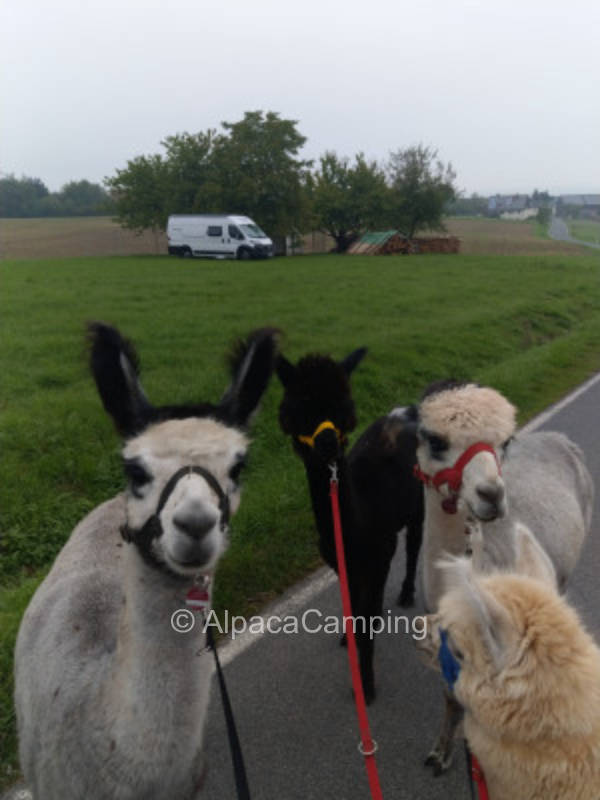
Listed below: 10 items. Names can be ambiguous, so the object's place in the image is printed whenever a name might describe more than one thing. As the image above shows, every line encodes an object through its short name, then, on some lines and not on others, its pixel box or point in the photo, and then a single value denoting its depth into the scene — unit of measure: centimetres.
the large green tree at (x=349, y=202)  4419
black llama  312
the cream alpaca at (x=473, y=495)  273
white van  3266
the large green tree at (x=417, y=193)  4506
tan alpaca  144
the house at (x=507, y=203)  15146
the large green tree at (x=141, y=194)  3953
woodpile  4106
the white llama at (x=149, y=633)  176
